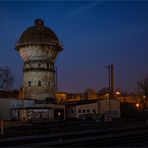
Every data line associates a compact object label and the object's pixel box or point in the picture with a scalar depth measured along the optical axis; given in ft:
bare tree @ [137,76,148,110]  328.19
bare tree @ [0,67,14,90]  303.64
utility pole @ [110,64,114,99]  280.51
